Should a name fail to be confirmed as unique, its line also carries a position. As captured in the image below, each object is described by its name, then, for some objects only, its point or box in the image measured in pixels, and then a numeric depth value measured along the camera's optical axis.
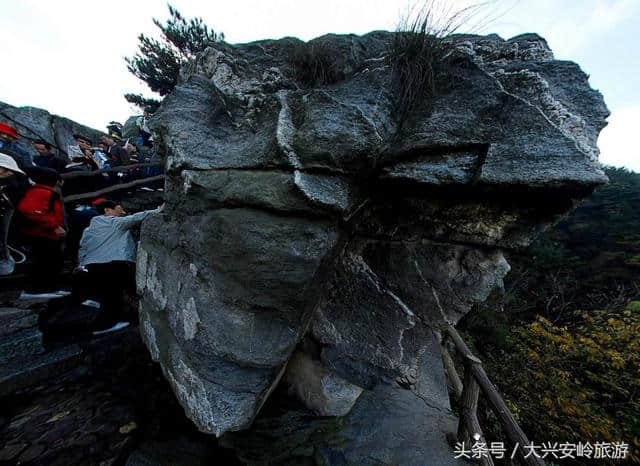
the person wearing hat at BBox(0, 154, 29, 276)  2.92
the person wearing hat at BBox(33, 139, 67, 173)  4.67
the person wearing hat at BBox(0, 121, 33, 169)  4.46
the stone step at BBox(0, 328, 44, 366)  2.64
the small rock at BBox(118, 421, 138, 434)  2.29
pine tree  8.57
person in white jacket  3.00
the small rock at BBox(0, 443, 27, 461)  1.95
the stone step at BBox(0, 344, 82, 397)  2.46
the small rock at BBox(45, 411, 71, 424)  2.27
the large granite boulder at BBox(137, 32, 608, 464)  1.71
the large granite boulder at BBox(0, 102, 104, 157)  9.75
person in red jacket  3.00
